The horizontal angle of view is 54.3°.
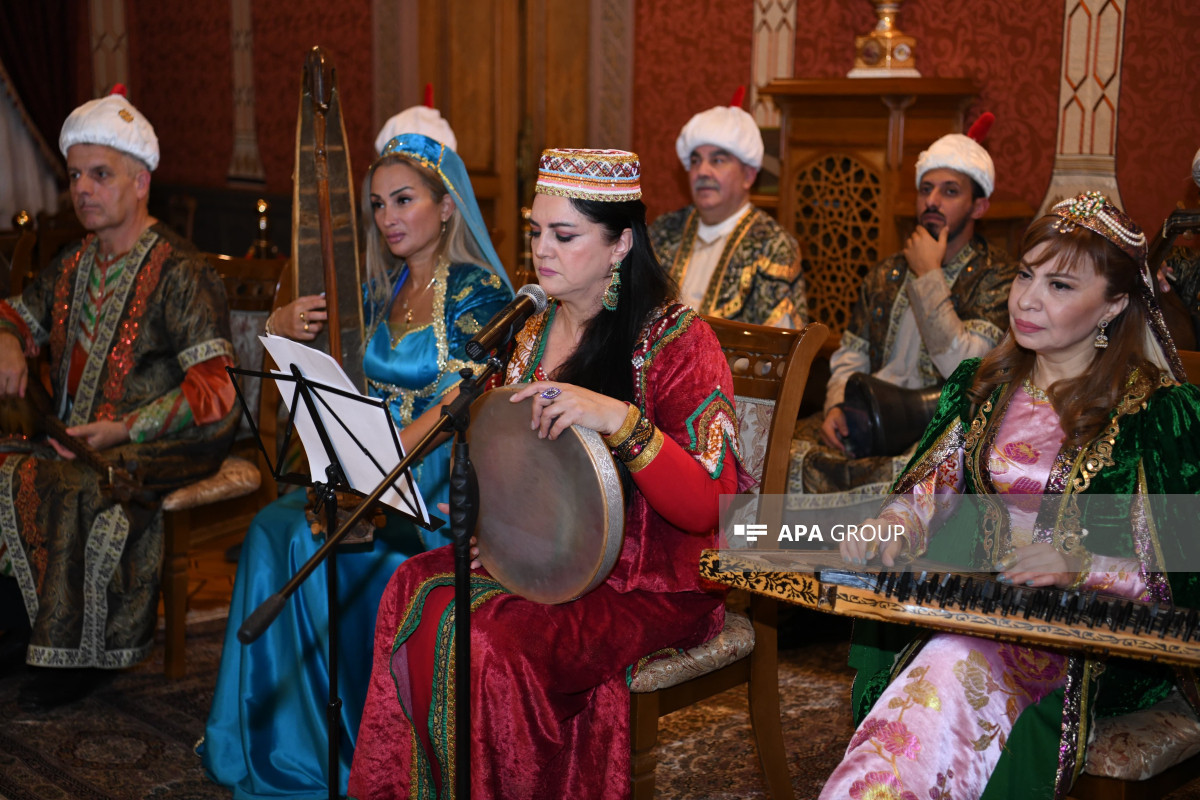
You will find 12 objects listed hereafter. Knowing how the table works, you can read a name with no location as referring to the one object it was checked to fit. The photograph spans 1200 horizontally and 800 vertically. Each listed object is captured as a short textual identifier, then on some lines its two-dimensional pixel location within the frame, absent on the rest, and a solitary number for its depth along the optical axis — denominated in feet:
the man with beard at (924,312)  11.87
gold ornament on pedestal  15.88
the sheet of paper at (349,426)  6.84
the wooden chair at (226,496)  11.55
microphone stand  5.93
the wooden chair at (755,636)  7.62
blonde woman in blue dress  9.47
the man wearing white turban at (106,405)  10.99
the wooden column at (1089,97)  15.26
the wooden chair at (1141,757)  6.38
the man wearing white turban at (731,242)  13.65
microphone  6.07
